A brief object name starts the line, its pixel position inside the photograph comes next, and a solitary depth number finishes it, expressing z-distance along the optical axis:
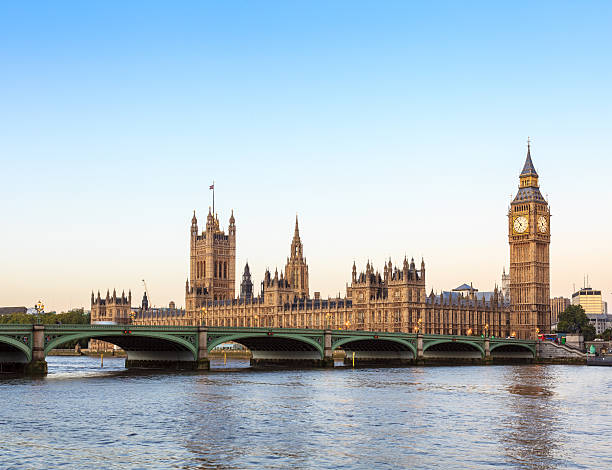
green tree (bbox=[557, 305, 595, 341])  196.38
